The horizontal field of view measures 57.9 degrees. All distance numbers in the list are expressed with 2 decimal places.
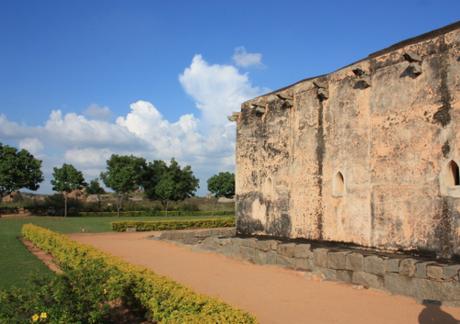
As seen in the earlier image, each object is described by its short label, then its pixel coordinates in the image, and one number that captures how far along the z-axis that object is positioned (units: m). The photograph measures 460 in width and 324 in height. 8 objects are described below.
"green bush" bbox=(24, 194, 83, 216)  40.84
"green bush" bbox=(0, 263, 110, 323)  5.22
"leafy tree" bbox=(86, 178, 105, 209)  64.14
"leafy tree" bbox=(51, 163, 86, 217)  39.56
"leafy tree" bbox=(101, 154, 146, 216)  41.69
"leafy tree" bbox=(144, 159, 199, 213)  44.53
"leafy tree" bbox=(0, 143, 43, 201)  35.78
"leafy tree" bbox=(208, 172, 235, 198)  57.88
